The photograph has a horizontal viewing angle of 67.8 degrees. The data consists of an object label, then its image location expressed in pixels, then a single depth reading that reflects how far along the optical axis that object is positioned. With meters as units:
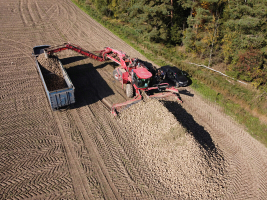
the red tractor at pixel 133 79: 13.65
